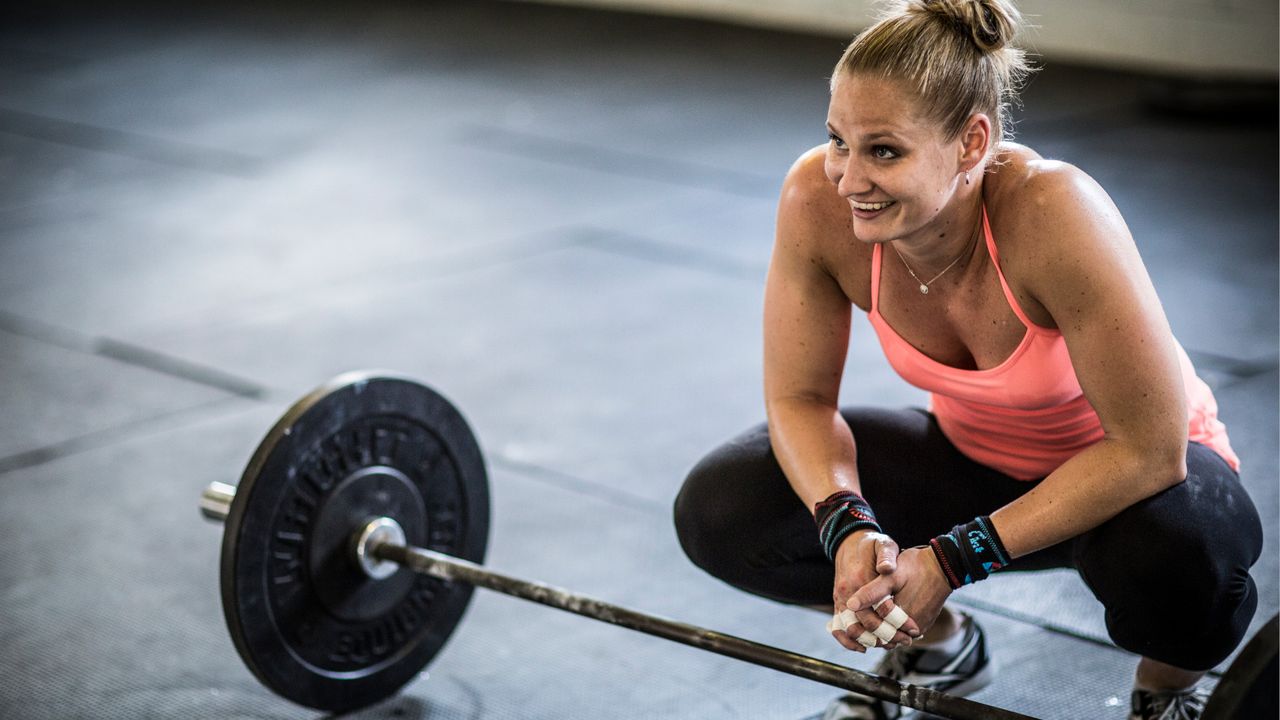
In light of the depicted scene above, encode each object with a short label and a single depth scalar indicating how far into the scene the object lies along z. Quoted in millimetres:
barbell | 4842
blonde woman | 4522
